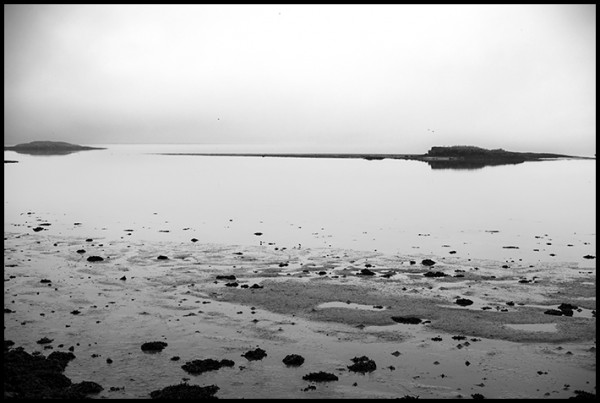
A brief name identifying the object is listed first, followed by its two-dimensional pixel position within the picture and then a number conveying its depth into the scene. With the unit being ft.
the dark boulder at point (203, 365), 48.85
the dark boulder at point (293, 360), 50.88
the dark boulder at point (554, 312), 64.75
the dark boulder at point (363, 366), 49.65
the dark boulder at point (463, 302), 68.92
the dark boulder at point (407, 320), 62.59
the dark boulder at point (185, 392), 43.29
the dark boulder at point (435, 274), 83.47
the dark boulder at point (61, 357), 49.32
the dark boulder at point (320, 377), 47.65
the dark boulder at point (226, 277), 82.02
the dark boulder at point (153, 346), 53.72
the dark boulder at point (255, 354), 52.19
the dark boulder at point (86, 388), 43.88
